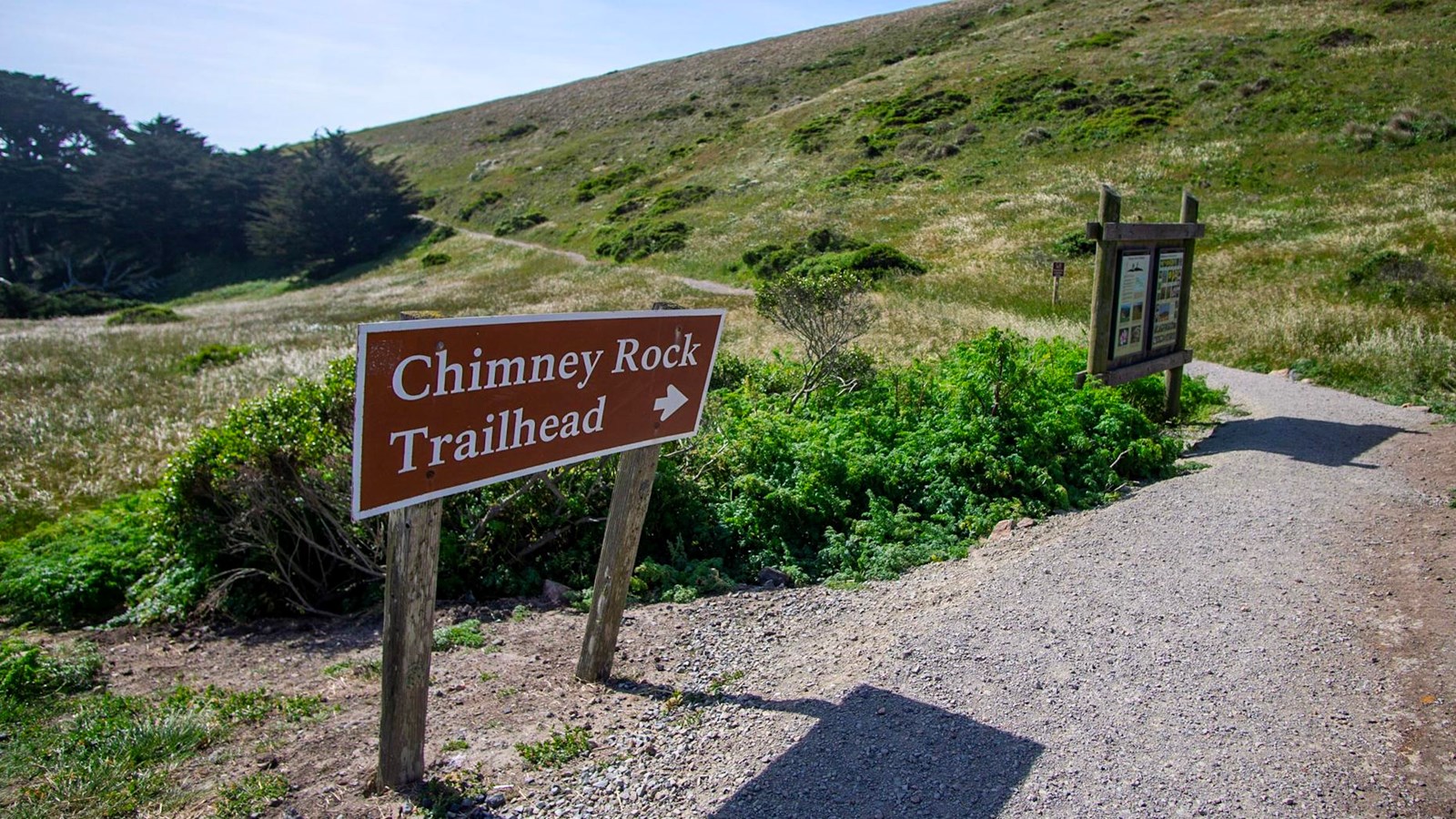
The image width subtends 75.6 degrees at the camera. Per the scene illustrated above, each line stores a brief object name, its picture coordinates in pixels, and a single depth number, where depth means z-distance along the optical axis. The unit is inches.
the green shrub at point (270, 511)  241.6
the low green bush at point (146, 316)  1232.8
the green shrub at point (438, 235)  2023.9
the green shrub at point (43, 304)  1437.0
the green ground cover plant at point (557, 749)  140.7
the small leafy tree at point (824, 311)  395.5
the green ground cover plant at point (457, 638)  193.5
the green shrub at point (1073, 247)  866.1
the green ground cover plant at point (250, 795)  133.1
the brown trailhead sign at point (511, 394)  118.1
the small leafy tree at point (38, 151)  2269.9
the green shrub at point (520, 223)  1888.5
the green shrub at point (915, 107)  1724.9
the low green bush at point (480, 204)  2203.5
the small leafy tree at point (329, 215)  2138.3
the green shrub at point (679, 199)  1596.9
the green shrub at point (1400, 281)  569.0
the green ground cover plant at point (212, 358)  666.8
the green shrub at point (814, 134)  1752.0
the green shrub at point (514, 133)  3043.8
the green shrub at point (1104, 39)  1888.5
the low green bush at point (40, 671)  189.9
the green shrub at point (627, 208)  1667.1
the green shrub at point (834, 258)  878.4
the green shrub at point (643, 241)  1304.1
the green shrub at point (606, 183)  1969.7
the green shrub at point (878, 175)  1418.6
